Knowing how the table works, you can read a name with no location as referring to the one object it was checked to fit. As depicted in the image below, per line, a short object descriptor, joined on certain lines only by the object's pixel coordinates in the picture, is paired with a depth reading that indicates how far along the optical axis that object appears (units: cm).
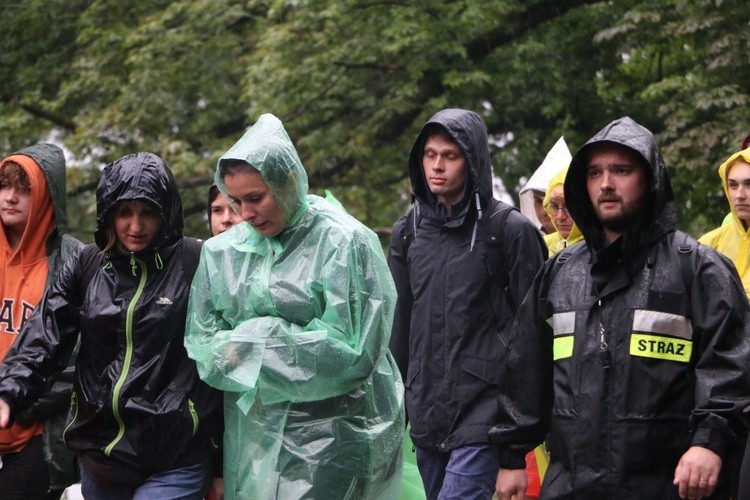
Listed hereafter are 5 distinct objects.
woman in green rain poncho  1017
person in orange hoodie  1236
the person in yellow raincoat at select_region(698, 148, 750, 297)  1418
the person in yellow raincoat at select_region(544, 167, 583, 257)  1530
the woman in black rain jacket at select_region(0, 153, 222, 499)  1057
